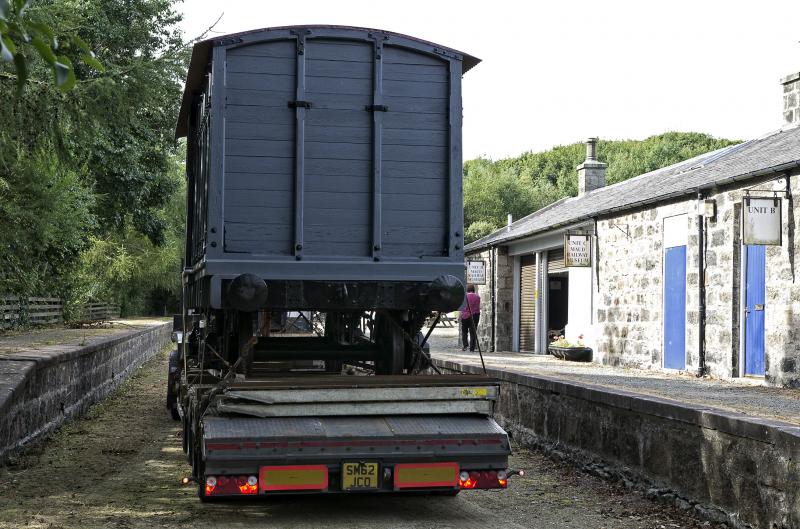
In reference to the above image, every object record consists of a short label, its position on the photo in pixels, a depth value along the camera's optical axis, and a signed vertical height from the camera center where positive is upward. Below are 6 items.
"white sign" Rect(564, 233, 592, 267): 20.75 +0.99
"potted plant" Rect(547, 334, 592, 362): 21.27 -1.12
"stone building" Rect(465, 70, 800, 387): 14.08 +0.57
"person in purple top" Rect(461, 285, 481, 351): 21.95 -0.39
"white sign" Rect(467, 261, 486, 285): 27.69 +0.66
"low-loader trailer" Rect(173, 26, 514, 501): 6.53 +0.49
